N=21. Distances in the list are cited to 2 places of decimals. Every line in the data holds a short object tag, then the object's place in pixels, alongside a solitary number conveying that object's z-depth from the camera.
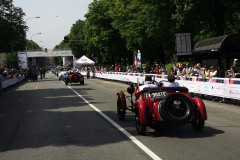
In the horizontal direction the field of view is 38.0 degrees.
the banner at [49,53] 118.19
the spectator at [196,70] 18.75
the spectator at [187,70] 19.70
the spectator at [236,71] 14.58
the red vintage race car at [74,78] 31.28
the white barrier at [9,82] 28.65
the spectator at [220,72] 16.91
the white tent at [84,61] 54.97
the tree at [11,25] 55.47
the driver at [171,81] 8.45
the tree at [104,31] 56.62
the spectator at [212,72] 16.72
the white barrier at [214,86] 13.94
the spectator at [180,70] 20.60
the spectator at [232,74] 14.76
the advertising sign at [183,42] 25.88
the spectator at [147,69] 28.53
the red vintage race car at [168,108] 7.18
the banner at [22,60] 75.38
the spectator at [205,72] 17.30
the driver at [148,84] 8.54
